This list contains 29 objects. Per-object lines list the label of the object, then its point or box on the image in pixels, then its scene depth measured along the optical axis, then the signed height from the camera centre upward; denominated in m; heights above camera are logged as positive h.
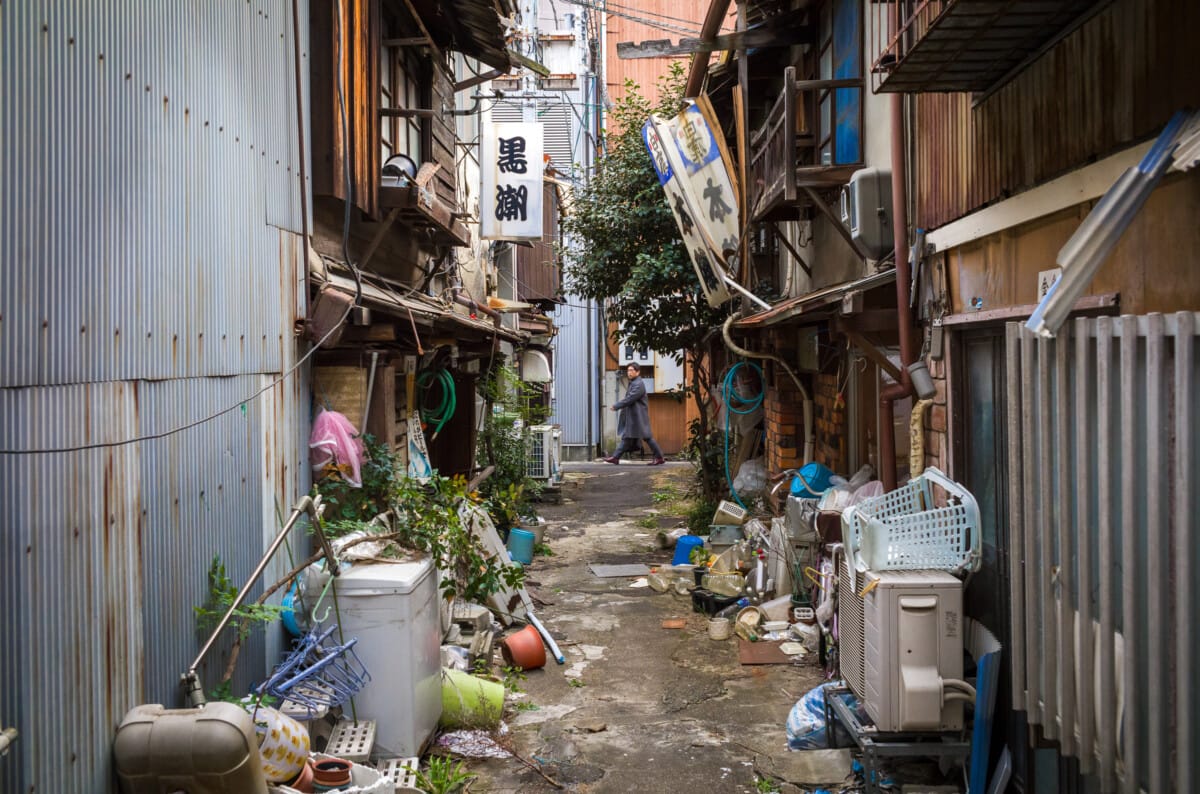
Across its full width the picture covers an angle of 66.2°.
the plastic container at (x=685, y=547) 12.37 -2.20
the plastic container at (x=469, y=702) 6.98 -2.41
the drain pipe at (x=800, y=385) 11.49 -0.03
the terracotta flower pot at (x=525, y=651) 8.55 -2.45
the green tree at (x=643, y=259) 14.59 +2.09
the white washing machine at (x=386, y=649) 6.01 -1.69
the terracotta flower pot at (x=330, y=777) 4.91 -2.08
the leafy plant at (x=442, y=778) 5.68 -2.45
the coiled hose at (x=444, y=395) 11.87 -0.08
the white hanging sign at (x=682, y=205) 11.05 +2.22
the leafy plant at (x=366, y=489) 7.02 -0.76
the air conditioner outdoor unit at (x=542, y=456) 19.14 -1.43
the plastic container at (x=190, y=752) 3.80 -1.50
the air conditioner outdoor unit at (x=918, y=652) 5.23 -1.56
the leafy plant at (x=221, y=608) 4.96 -1.17
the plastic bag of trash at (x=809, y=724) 6.42 -2.40
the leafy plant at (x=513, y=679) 8.01 -2.61
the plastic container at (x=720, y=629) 9.42 -2.53
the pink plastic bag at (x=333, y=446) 6.95 -0.42
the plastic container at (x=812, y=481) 9.90 -1.07
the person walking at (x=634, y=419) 24.39 -0.91
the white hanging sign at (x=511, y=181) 13.95 +3.15
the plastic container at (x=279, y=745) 4.61 -1.80
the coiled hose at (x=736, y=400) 13.73 -0.25
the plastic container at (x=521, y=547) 12.84 -2.22
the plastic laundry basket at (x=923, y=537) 5.43 -0.95
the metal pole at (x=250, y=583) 4.31 -1.00
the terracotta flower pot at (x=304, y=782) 4.77 -2.03
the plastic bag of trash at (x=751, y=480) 13.45 -1.42
